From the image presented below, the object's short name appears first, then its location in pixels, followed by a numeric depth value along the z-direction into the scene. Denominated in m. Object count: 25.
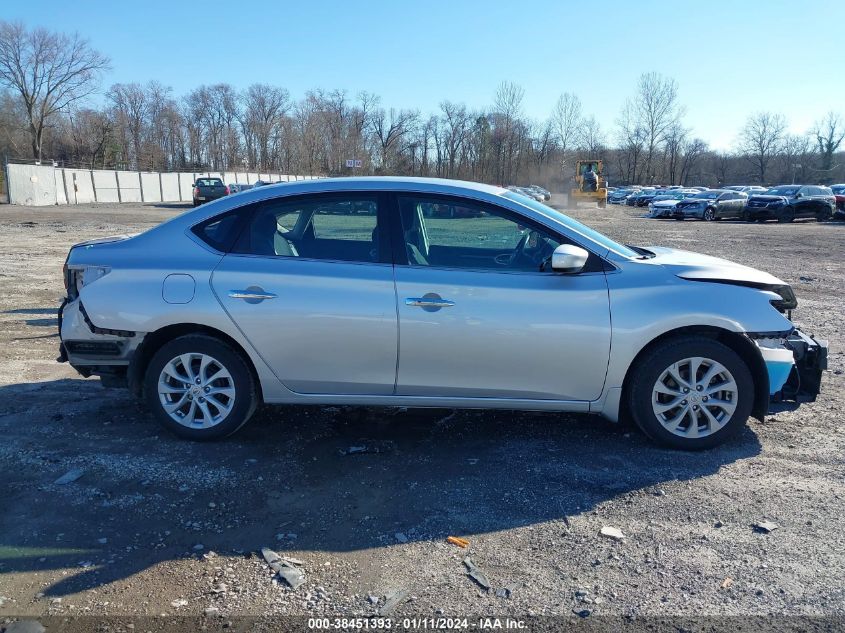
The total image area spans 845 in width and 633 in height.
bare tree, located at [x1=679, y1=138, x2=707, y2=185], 103.95
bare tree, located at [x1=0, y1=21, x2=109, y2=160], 65.50
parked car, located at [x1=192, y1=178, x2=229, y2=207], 38.16
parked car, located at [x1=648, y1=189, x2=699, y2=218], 38.31
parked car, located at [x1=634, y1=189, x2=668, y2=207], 57.41
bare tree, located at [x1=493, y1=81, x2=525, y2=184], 83.31
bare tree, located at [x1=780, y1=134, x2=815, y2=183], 98.31
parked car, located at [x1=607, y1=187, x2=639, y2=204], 69.62
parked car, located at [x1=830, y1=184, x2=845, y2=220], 33.04
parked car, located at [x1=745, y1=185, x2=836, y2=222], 33.47
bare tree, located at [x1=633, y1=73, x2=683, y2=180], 94.81
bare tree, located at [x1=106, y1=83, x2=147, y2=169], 81.94
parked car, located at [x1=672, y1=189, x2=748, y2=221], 35.69
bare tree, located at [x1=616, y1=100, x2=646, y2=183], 98.75
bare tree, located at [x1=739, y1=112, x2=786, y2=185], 100.94
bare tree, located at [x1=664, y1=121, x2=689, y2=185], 97.88
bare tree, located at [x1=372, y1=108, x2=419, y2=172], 70.94
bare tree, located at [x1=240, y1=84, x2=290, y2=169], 89.88
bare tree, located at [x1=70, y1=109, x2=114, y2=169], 73.38
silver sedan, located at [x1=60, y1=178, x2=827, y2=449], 4.21
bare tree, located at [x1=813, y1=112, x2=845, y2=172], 95.94
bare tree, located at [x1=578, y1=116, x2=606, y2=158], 95.50
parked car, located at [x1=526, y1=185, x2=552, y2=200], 59.72
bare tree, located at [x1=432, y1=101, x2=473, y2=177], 83.31
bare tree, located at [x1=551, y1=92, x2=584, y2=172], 90.50
